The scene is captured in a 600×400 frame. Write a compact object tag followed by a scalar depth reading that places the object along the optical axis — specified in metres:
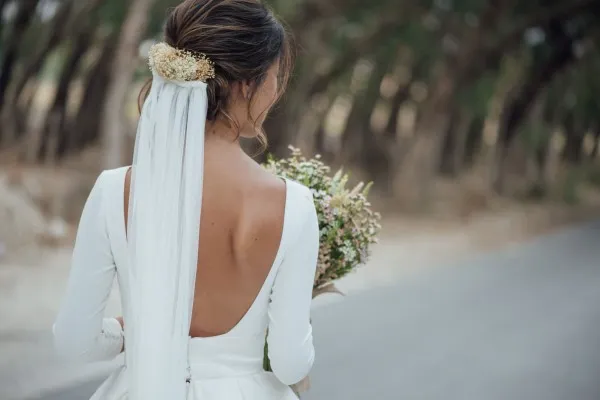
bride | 2.04
